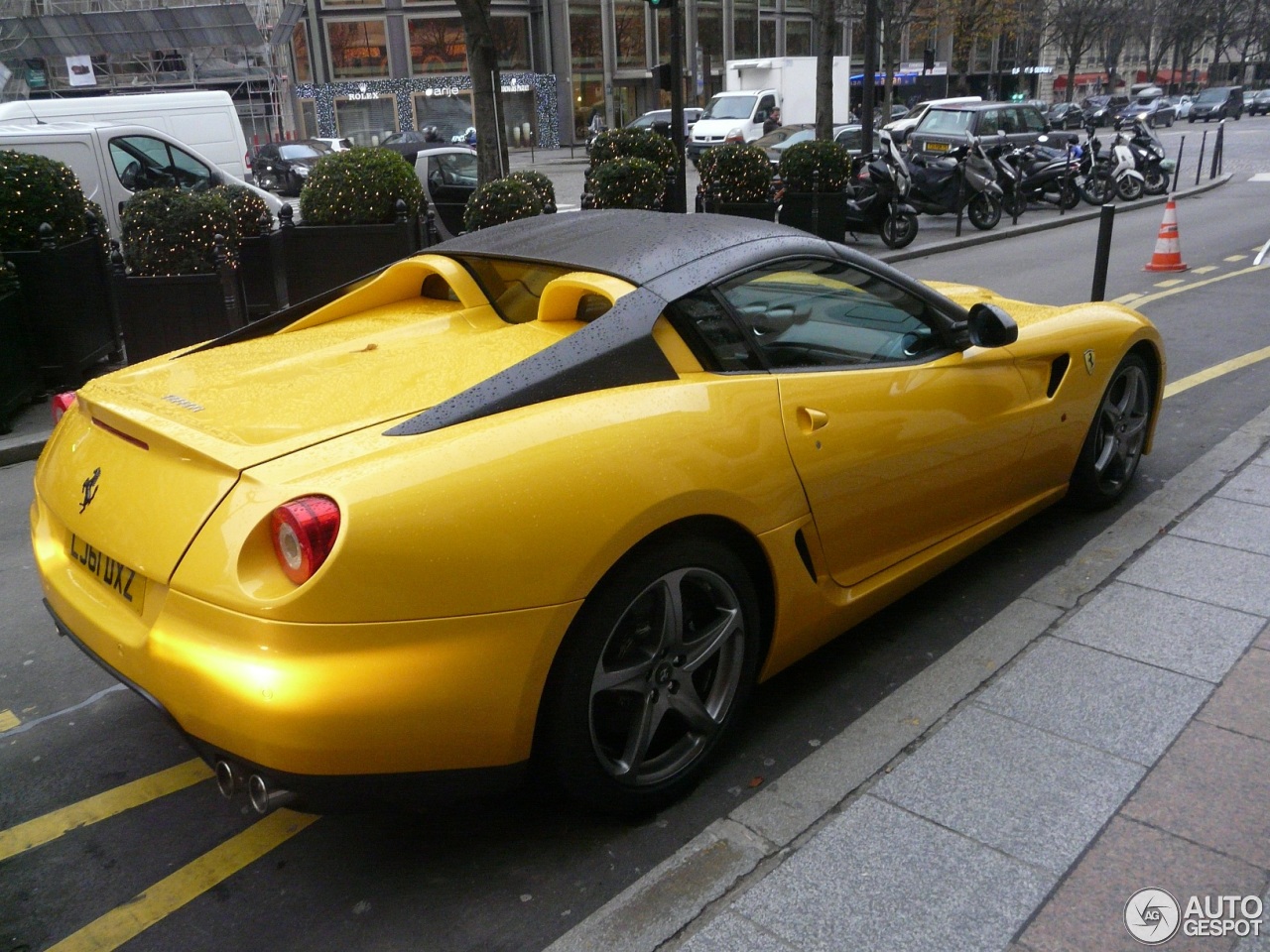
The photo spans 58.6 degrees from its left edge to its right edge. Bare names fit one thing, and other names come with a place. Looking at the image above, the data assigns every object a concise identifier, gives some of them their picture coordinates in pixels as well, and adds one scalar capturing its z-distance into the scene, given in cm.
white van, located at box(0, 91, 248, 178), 1750
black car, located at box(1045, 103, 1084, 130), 4971
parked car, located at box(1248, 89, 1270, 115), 6381
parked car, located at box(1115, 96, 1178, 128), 5425
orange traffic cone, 1266
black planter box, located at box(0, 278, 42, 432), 743
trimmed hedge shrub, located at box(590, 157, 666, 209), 1238
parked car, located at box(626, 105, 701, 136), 3145
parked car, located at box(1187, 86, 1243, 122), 5819
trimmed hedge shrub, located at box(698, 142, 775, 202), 1396
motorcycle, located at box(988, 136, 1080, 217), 1886
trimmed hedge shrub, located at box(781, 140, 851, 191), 1446
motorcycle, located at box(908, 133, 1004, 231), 1714
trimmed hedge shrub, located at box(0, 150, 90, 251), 812
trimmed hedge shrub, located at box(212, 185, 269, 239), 1037
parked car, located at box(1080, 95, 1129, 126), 5575
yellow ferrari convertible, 238
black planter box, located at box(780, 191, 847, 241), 1438
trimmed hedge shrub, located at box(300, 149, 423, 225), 1084
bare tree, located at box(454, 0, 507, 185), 1327
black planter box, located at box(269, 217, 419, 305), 1078
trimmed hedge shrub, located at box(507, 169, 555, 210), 1144
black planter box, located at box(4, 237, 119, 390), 801
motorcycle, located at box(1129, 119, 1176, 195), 2180
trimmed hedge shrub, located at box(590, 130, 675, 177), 1358
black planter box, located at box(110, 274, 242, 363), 877
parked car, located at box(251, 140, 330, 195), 2928
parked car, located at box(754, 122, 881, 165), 2411
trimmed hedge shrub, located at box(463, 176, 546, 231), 1109
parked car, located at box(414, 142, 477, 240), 1430
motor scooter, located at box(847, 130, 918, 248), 1530
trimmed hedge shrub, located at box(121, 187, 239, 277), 882
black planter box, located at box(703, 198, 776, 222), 1391
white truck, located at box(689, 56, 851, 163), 3416
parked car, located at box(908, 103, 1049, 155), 2131
